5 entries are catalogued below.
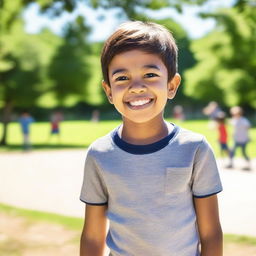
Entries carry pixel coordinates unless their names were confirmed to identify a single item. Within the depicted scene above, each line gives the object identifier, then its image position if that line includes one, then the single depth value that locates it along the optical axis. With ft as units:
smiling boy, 5.97
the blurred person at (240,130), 41.61
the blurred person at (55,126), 77.10
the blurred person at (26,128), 66.54
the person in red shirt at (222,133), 44.42
